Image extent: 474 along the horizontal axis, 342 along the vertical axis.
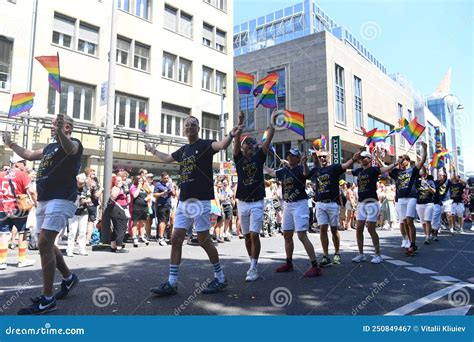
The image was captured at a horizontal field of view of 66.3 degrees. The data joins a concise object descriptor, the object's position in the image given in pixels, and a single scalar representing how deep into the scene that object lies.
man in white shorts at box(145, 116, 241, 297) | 4.30
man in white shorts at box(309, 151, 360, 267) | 6.17
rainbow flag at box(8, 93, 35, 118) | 8.93
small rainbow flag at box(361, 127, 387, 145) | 10.52
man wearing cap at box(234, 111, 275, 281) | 5.05
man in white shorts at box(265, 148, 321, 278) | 5.50
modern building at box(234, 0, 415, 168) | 28.34
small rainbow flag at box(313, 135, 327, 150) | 7.68
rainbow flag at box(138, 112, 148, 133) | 9.06
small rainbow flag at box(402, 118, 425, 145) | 7.62
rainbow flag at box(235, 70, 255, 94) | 5.73
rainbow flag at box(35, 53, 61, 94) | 6.51
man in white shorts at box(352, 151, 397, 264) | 6.51
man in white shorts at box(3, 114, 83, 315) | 3.72
